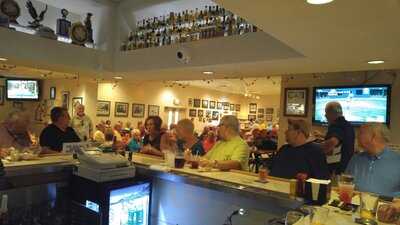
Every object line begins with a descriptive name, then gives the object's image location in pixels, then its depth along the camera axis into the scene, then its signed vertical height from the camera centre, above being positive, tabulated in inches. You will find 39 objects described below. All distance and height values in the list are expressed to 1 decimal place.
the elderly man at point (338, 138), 143.5 -11.2
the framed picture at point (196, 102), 473.4 +9.6
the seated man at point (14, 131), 135.1 -14.0
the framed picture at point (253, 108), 574.2 +5.2
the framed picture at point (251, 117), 575.0 -11.9
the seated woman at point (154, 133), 143.9 -12.6
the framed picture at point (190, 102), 463.5 +9.2
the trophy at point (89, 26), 184.2 +47.1
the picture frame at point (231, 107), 564.4 +5.2
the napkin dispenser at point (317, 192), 68.5 -17.8
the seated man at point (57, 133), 135.9 -13.8
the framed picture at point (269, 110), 547.1 +1.6
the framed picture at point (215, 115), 517.3 -10.0
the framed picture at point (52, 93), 354.3 +10.8
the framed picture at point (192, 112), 470.0 -6.0
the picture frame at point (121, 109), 353.1 -4.6
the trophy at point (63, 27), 170.7 +42.6
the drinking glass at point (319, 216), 56.7 -19.5
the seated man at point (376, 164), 92.7 -15.5
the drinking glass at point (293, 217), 57.7 -20.2
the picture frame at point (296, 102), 205.9 +7.3
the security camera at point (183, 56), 149.6 +25.8
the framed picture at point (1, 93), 354.9 +7.8
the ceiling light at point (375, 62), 116.0 +20.8
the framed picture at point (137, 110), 372.2 -5.1
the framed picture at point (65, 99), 337.4 +4.3
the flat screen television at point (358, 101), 173.8 +8.1
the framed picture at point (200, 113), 484.1 -7.1
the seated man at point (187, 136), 141.0 -13.2
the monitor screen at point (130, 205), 86.1 -30.0
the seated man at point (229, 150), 97.8 -14.1
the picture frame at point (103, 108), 333.4 -3.9
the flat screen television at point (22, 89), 346.9 +13.6
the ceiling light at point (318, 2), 55.8 +20.5
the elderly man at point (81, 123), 239.6 -15.8
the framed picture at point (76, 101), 320.5 +2.4
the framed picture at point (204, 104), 490.4 +7.6
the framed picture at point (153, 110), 394.0 -4.5
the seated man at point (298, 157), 98.9 -14.9
